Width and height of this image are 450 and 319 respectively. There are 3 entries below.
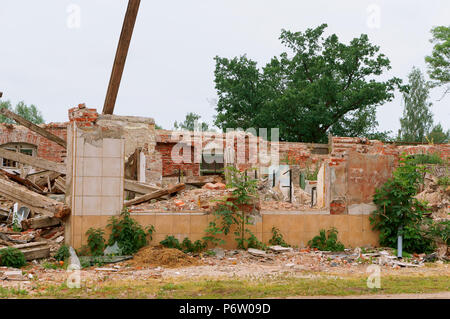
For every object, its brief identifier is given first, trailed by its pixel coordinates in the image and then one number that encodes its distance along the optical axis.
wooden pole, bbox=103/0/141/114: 15.32
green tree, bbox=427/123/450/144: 41.44
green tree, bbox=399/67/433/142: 45.75
